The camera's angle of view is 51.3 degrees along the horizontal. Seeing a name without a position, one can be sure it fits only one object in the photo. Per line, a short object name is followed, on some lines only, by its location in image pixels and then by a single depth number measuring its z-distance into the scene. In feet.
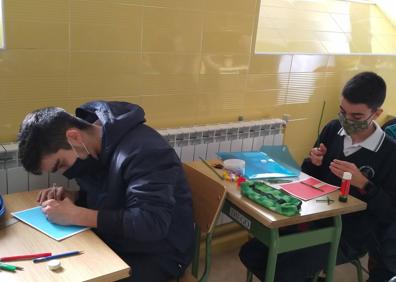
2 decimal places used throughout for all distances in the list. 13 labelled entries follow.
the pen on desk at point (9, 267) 3.62
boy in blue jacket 4.26
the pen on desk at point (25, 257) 3.78
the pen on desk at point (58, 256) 3.80
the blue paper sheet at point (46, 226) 4.25
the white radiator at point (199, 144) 5.85
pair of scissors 5.77
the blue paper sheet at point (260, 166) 6.47
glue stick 5.82
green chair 5.32
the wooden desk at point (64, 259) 3.60
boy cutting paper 6.02
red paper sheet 5.90
